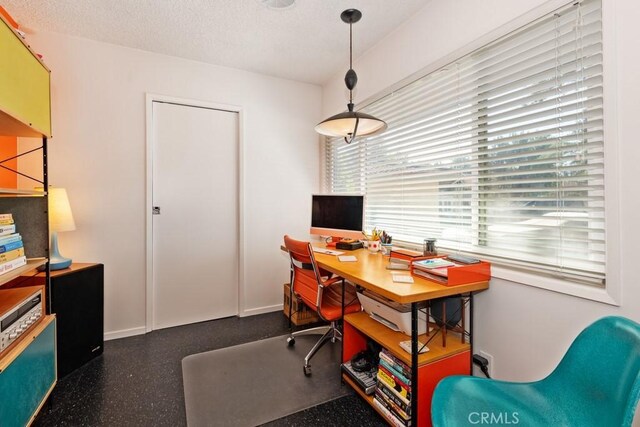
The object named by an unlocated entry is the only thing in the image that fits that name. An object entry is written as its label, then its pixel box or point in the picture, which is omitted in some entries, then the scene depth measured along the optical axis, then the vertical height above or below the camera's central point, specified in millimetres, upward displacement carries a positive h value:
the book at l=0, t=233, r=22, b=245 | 1373 -107
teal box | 1264 -792
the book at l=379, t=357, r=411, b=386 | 1464 -821
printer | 1580 -558
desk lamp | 2135 -25
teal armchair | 910 -649
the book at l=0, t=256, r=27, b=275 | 1344 -233
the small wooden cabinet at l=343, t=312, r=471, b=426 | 1450 -731
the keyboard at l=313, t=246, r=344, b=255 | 2333 -301
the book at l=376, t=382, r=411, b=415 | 1445 -947
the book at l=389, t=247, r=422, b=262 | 1913 -274
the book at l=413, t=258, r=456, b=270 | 1608 -278
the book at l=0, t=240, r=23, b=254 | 1361 -146
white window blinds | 1304 +350
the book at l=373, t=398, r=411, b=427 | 1474 -1043
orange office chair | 1972 -545
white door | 2811 +10
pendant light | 1931 +632
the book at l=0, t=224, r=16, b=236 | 1391 -63
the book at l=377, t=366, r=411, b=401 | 1464 -885
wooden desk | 1405 -690
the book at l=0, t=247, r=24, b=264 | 1353 -186
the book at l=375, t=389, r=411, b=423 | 1451 -994
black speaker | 1991 -693
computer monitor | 2449 -8
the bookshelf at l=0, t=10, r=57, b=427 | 1290 -64
